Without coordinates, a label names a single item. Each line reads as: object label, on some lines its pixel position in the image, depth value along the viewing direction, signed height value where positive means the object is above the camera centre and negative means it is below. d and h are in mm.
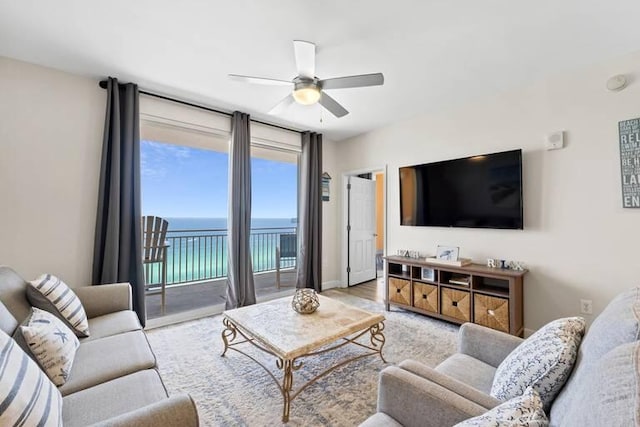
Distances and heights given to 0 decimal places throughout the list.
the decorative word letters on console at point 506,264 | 2880 -493
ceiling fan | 1989 +1118
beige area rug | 1732 -1219
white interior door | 4930 -203
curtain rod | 2804 +1417
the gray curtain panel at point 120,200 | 2709 +218
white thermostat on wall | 2648 +764
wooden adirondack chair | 3488 -296
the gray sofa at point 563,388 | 531 -584
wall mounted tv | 2881 +319
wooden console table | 2676 -809
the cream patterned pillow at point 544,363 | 908 -514
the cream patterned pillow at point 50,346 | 1312 -624
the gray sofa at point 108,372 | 1001 -770
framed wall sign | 2289 +482
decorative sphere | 2279 -693
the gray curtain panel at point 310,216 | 4312 +66
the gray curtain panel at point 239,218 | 3484 +33
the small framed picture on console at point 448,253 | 3221 -405
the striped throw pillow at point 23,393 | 773 -532
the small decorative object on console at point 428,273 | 3234 -656
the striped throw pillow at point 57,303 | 1758 -529
